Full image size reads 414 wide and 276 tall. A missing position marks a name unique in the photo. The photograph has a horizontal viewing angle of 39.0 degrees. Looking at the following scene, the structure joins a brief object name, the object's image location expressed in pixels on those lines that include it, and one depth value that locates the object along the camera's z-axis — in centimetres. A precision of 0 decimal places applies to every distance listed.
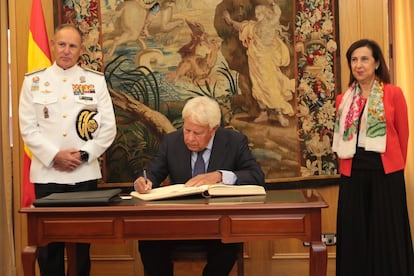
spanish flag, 370
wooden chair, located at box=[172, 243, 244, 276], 306
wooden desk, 251
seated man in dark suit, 303
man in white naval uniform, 325
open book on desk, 272
